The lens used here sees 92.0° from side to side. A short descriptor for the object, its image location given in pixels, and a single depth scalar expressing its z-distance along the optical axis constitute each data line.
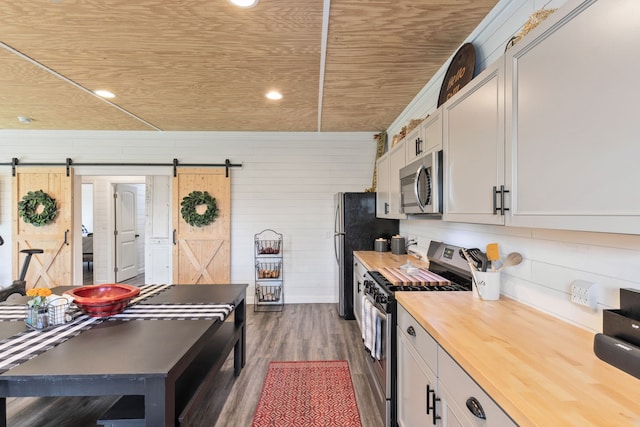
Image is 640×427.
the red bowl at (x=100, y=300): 1.89
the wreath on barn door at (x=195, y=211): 4.71
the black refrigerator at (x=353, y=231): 4.13
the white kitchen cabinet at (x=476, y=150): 1.42
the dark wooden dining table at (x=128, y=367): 1.29
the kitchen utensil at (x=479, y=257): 1.87
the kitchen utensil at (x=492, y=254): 1.82
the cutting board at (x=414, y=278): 2.18
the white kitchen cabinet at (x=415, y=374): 1.39
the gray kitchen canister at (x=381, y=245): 3.95
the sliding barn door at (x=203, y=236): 4.80
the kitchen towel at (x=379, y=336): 2.08
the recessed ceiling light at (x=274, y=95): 3.26
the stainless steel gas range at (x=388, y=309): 1.95
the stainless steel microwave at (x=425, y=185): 2.07
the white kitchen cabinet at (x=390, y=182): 3.08
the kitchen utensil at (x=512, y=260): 1.71
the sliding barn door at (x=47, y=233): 4.71
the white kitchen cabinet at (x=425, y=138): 2.09
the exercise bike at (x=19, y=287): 3.50
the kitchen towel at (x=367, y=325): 2.23
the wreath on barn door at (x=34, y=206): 4.66
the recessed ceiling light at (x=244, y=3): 1.83
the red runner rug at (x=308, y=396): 2.15
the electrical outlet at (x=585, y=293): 1.25
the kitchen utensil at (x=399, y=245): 3.76
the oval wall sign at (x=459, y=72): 2.14
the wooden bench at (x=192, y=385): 1.47
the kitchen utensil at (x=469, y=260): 1.90
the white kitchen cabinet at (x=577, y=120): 0.84
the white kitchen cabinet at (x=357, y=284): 3.51
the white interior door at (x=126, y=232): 6.38
